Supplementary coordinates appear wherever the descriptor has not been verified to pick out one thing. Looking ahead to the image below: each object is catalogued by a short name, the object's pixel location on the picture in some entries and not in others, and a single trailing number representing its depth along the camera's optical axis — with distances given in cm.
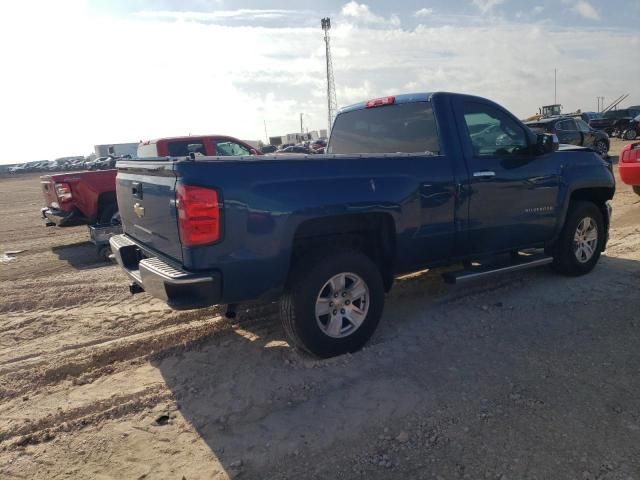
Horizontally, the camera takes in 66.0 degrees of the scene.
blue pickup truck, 326
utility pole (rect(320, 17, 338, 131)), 5320
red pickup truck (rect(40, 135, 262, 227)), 835
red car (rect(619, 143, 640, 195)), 958
